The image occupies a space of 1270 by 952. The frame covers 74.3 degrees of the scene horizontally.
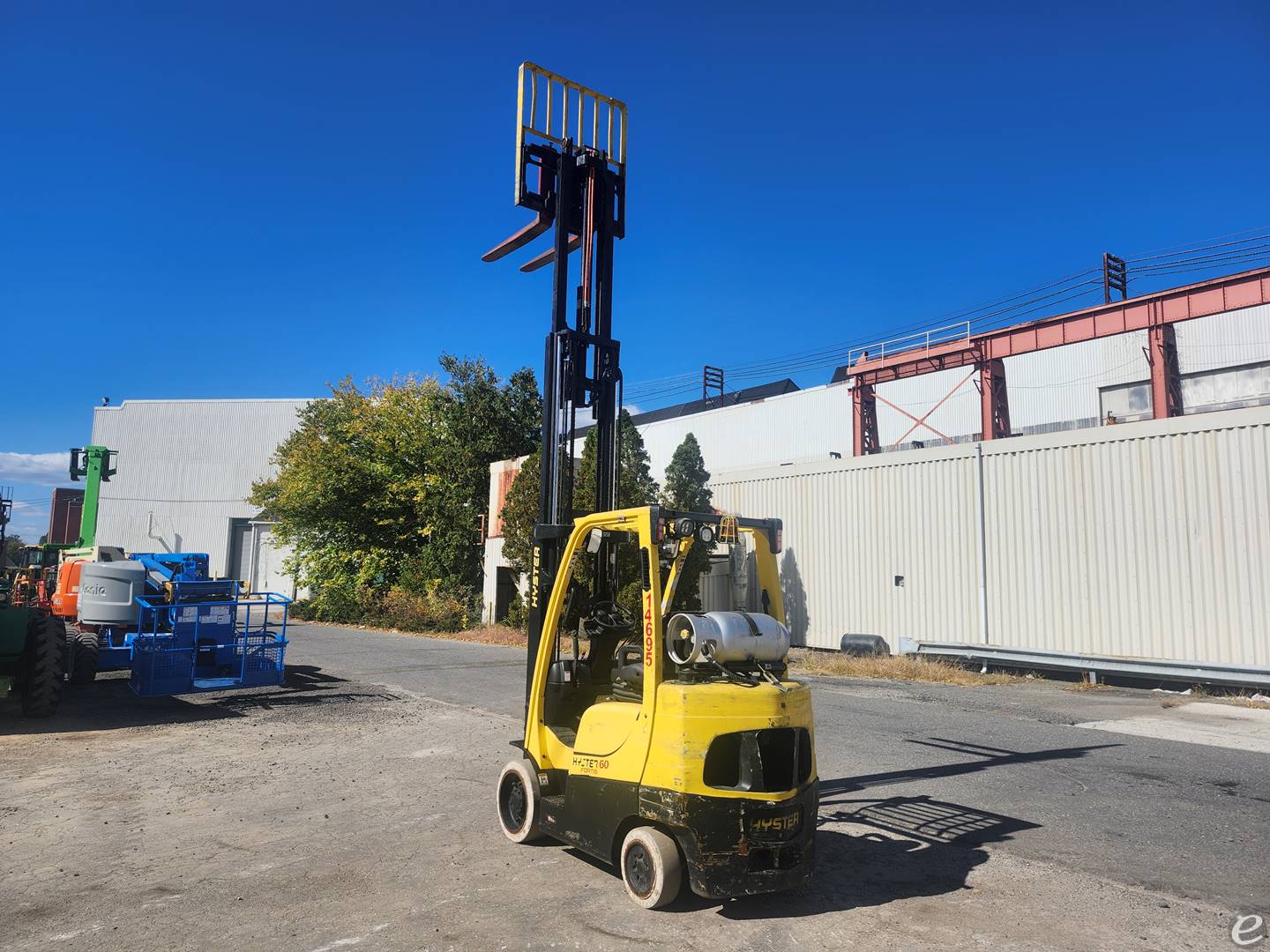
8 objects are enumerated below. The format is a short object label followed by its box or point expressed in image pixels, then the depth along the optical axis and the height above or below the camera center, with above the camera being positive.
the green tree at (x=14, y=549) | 18.98 +0.76
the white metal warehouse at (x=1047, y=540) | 14.77 +1.20
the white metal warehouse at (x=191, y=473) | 50.31 +6.66
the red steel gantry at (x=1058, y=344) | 27.02 +9.45
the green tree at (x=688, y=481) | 24.30 +3.25
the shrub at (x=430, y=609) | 28.33 -0.72
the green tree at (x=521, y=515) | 24.70 +2.23
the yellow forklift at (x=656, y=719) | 4.63 -0.76
